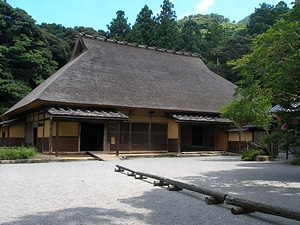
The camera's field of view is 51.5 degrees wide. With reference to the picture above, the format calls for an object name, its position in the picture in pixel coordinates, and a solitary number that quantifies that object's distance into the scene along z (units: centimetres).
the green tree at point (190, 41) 3816
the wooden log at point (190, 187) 528
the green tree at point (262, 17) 4138
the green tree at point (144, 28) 3616
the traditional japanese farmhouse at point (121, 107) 1600
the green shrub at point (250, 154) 1511
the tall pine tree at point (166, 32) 3620
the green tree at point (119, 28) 3981
